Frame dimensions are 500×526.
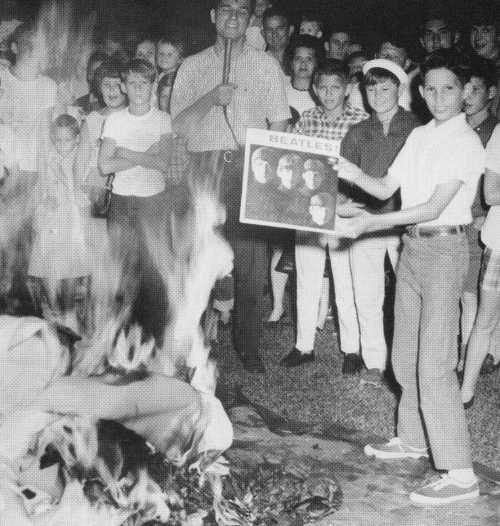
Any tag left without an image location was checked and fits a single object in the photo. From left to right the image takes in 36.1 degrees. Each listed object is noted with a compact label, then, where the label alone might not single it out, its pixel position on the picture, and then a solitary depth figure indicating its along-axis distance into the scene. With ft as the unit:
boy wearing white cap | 18.71
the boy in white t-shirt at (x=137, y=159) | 20.42
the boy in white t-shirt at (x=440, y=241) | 13.10
